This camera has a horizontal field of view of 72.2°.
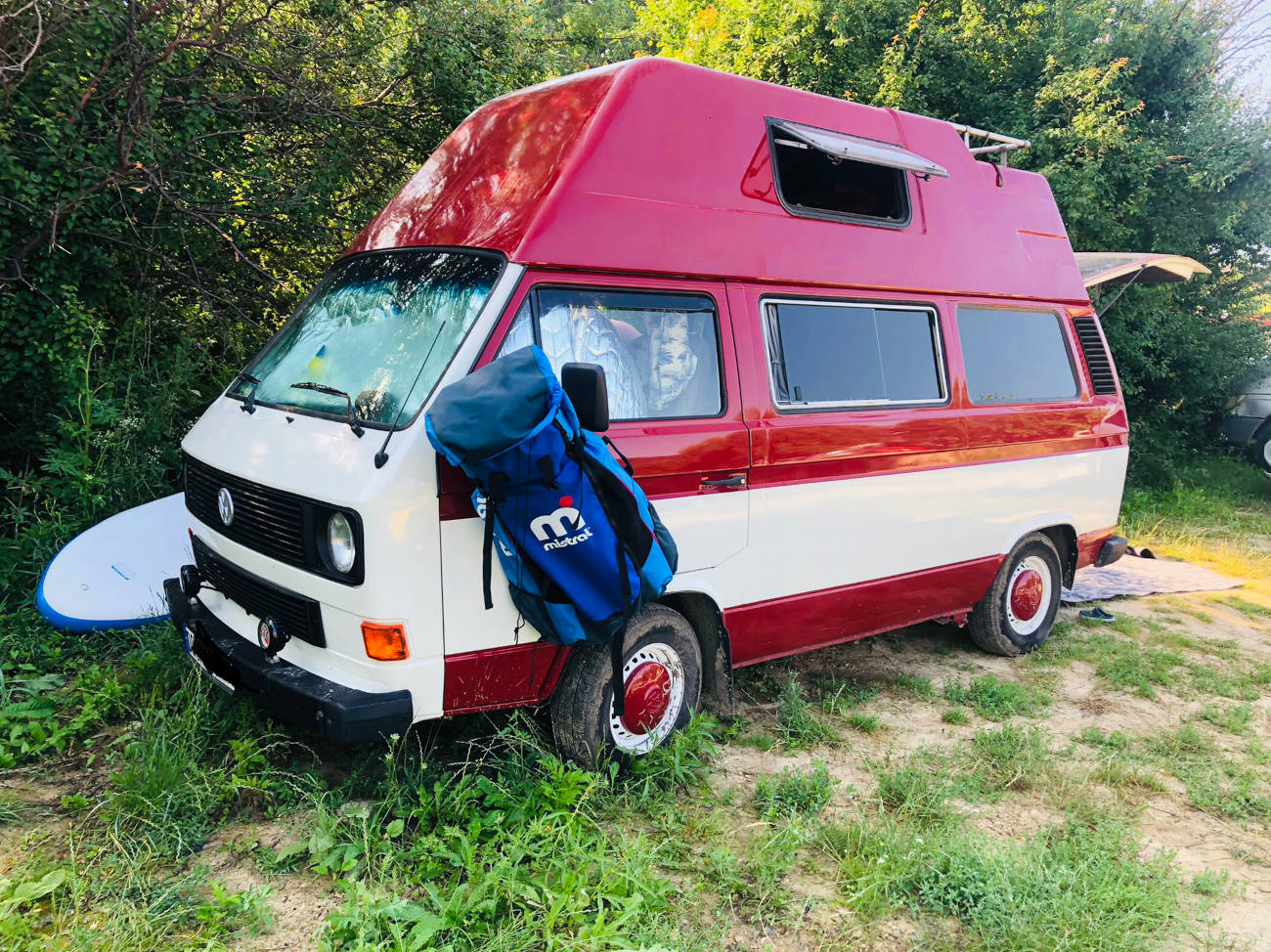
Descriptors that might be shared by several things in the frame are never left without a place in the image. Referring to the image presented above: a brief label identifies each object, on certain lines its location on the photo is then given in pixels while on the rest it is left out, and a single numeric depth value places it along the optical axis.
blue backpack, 2.84
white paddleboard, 4.52
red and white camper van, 3.13
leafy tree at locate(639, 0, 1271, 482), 10.49
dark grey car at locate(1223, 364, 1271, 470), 11.30
